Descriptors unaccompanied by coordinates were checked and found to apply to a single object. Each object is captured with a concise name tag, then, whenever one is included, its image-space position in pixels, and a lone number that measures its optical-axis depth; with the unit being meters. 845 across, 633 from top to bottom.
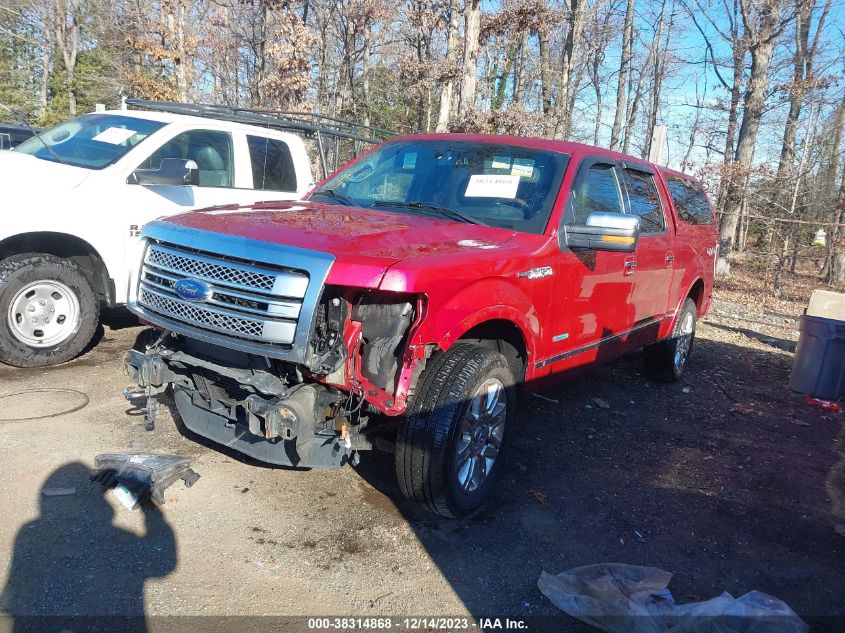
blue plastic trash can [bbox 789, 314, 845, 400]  6.46
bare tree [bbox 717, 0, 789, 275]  14.84
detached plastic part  3.40
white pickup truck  4.90
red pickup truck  2.95
